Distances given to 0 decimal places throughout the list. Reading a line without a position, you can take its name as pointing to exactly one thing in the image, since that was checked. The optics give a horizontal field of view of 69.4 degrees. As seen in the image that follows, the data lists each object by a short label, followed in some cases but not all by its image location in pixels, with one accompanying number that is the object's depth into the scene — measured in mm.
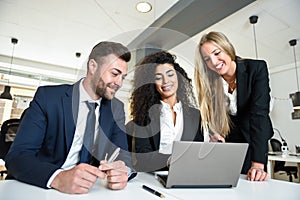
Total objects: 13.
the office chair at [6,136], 2039
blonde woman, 1070
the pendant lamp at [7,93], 3725
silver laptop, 644
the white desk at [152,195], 558
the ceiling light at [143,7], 2484
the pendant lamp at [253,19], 2758
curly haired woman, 1089
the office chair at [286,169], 3229
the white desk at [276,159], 2773
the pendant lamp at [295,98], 3371
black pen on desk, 601
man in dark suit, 624
